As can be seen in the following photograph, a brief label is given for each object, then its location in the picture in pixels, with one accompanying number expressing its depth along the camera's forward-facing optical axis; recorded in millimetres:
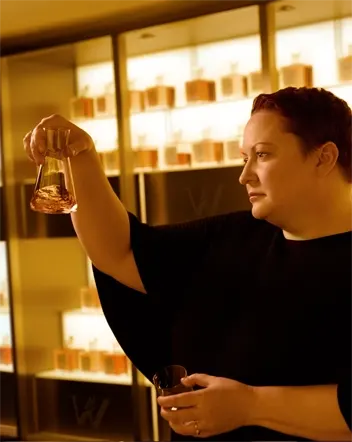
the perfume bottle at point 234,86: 3355
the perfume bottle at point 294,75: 3111
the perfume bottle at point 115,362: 3656
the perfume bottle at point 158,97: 3568
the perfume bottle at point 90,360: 3738
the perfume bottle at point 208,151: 3369
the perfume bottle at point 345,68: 3064
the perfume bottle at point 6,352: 3965
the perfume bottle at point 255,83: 3281
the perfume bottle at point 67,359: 3818
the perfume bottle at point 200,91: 3453
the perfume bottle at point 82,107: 3779
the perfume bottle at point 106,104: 3686
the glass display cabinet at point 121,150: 3309
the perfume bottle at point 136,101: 3561
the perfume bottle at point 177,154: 3471
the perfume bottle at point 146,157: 3516
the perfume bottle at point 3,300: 3918
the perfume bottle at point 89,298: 3763
